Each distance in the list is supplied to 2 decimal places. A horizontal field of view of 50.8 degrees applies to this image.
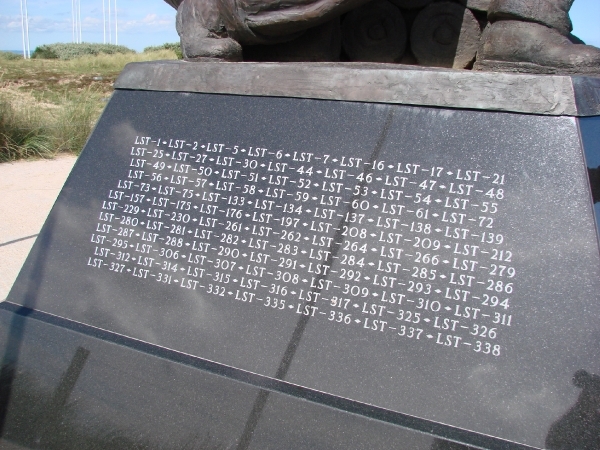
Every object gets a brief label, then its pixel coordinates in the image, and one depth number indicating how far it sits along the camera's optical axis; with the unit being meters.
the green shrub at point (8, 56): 25.26
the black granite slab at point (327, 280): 1.61
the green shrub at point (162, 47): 30.45
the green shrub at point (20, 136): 6.76
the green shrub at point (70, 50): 29.98
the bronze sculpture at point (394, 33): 2.18
